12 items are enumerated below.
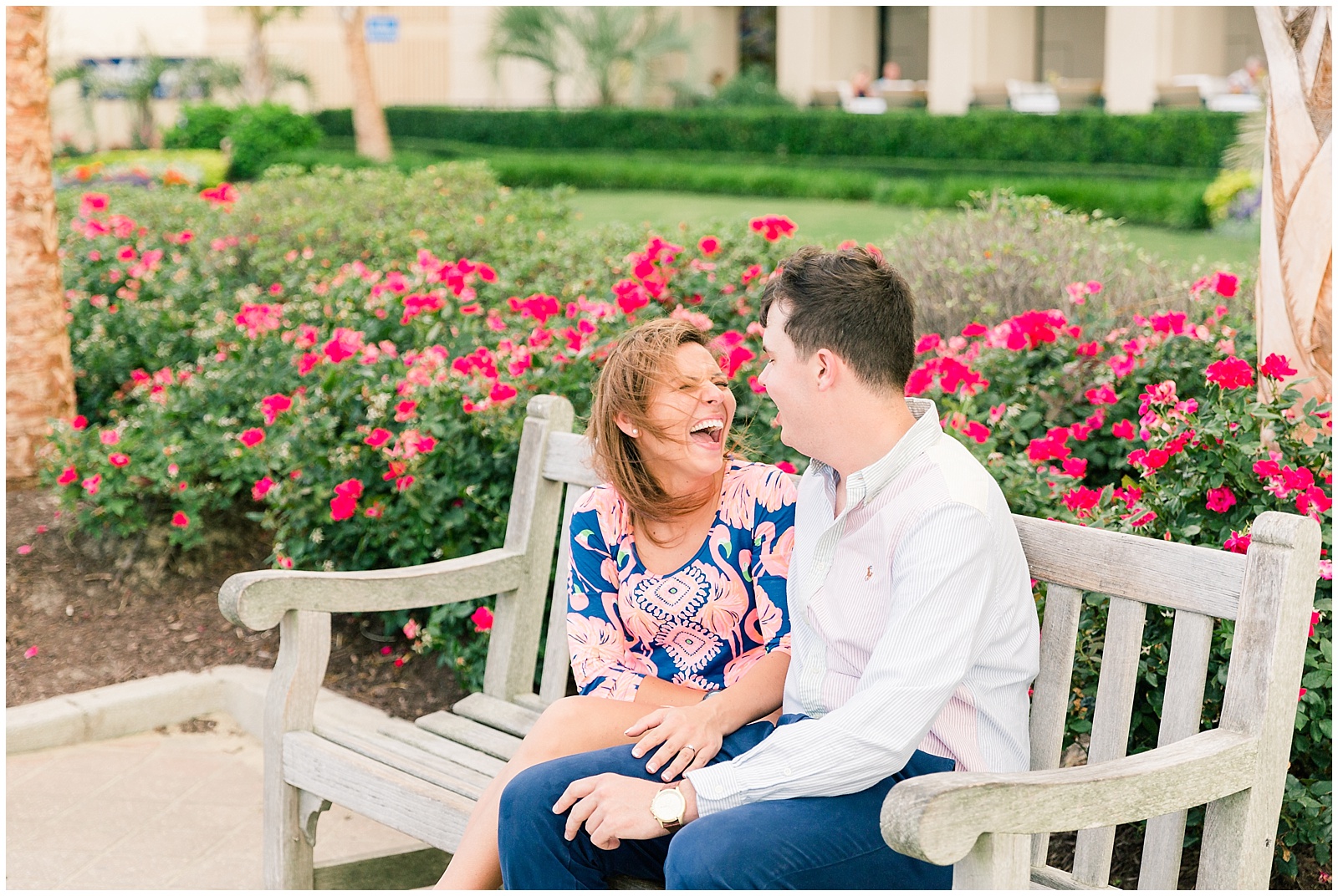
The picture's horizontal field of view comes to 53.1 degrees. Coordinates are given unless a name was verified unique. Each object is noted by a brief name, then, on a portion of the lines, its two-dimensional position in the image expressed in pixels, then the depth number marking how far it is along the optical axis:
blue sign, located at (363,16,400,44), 26.92
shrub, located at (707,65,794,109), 23.31
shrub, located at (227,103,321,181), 22.34
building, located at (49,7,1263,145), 21.19
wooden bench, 1.67
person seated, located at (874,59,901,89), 23.87
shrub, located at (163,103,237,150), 23.86
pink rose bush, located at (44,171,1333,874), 2.72
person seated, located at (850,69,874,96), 22.52
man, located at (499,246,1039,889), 1.82
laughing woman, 2.24
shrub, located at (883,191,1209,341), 4.37
